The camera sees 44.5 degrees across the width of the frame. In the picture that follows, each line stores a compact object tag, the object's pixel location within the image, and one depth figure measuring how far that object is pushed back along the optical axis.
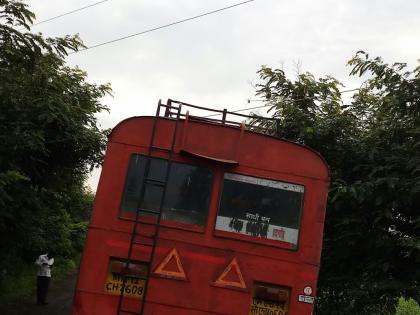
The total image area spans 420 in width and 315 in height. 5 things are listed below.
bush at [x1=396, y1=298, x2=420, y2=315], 13.58
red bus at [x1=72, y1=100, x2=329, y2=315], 5.28
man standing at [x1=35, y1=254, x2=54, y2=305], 12.92
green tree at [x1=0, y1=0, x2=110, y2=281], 7.71
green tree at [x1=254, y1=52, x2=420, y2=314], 7.10
